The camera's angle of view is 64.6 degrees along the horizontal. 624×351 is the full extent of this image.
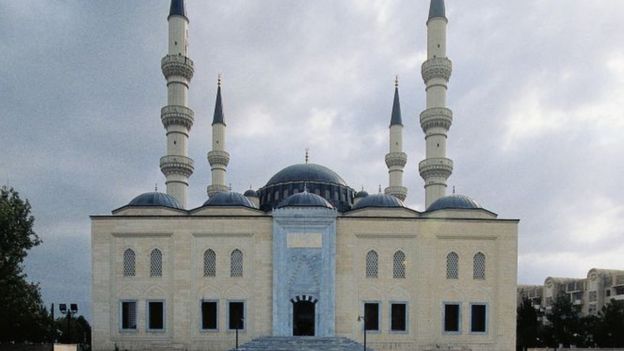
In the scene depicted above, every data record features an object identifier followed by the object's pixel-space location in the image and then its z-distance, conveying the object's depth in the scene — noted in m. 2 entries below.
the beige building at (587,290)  50.09
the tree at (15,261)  23.38
